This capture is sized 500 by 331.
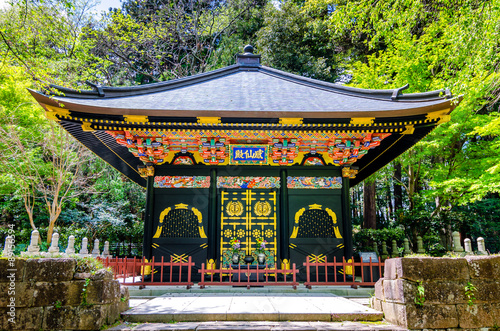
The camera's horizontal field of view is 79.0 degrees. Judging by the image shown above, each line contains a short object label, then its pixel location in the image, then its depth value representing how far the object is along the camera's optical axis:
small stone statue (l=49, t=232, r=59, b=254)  8.06
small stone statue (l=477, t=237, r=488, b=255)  8.84
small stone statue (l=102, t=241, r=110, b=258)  9.88
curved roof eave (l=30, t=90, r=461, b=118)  6.22
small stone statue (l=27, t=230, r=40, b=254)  7.89
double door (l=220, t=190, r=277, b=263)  7.90
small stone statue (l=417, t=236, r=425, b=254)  10.36
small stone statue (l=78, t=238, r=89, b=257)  8.59
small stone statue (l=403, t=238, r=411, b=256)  8.36
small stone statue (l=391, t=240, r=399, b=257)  8.62
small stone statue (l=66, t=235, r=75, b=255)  8.12
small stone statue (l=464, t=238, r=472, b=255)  9.09
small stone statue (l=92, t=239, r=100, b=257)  9.13
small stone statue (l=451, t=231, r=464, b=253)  8.87
